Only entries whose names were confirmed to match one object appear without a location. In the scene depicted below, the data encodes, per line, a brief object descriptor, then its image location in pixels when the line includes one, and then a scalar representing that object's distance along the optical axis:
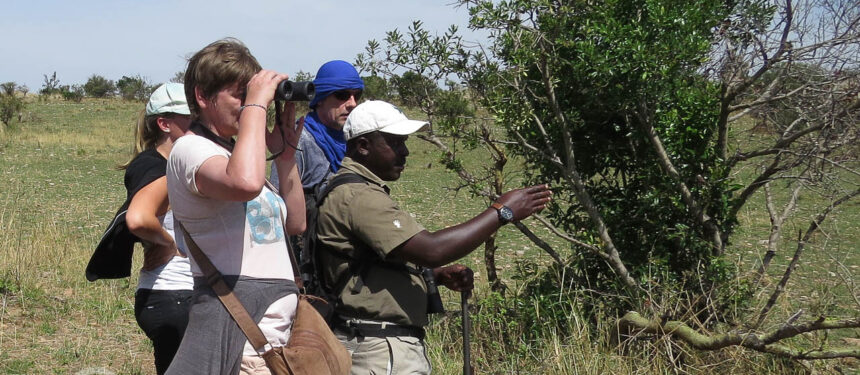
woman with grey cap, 3.50
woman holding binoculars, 2.42
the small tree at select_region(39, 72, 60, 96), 49.88
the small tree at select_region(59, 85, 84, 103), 44.84
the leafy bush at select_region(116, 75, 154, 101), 47.50
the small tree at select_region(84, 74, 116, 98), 51.06
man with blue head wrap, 4.50
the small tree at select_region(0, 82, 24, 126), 29.14
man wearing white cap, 3.02
